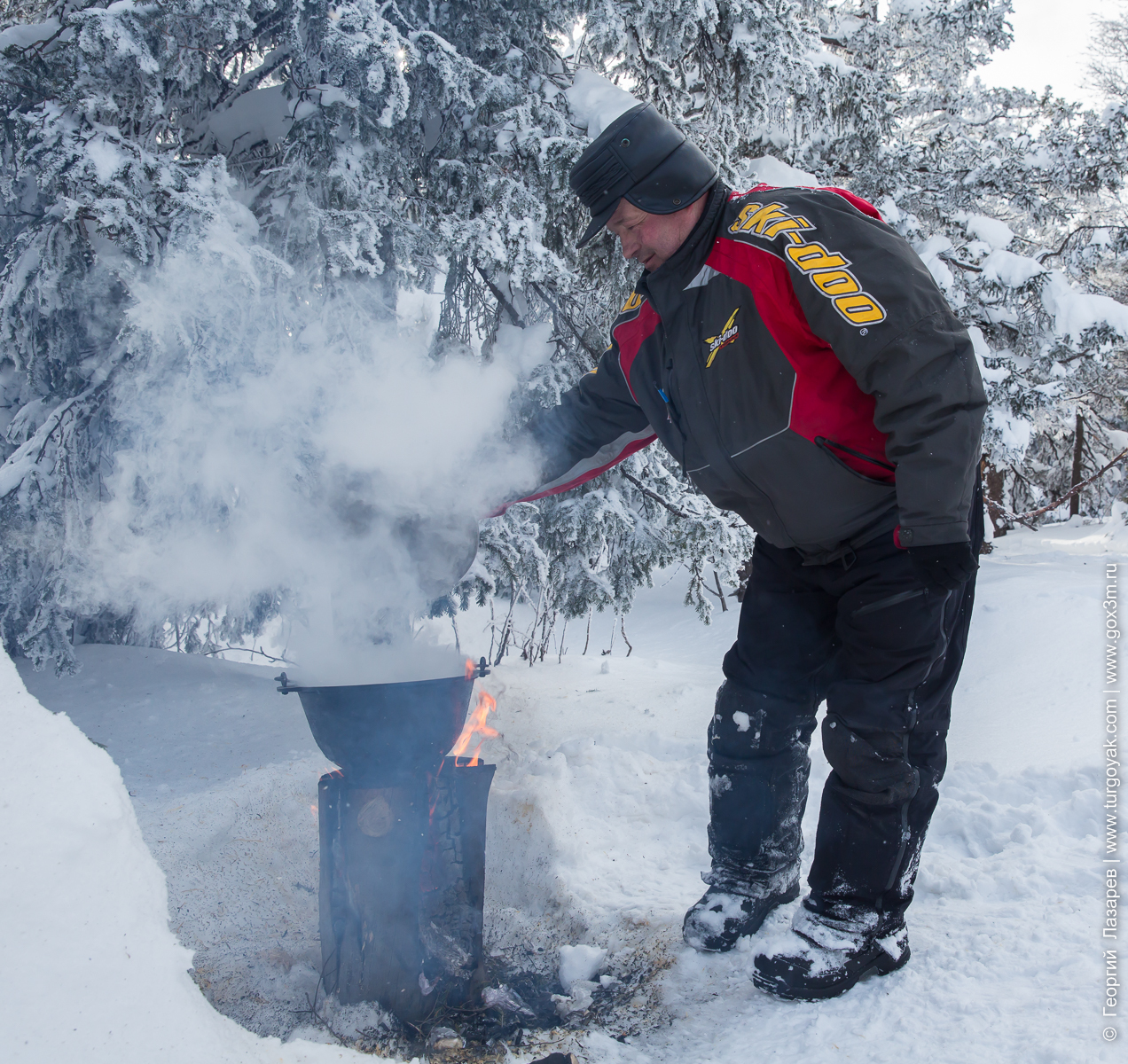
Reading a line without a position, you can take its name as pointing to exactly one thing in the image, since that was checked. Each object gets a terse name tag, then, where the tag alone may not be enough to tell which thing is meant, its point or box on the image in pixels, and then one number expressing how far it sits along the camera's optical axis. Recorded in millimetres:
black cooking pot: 2139
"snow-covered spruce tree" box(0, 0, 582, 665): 3207
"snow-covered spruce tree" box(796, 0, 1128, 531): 7082
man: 1785
